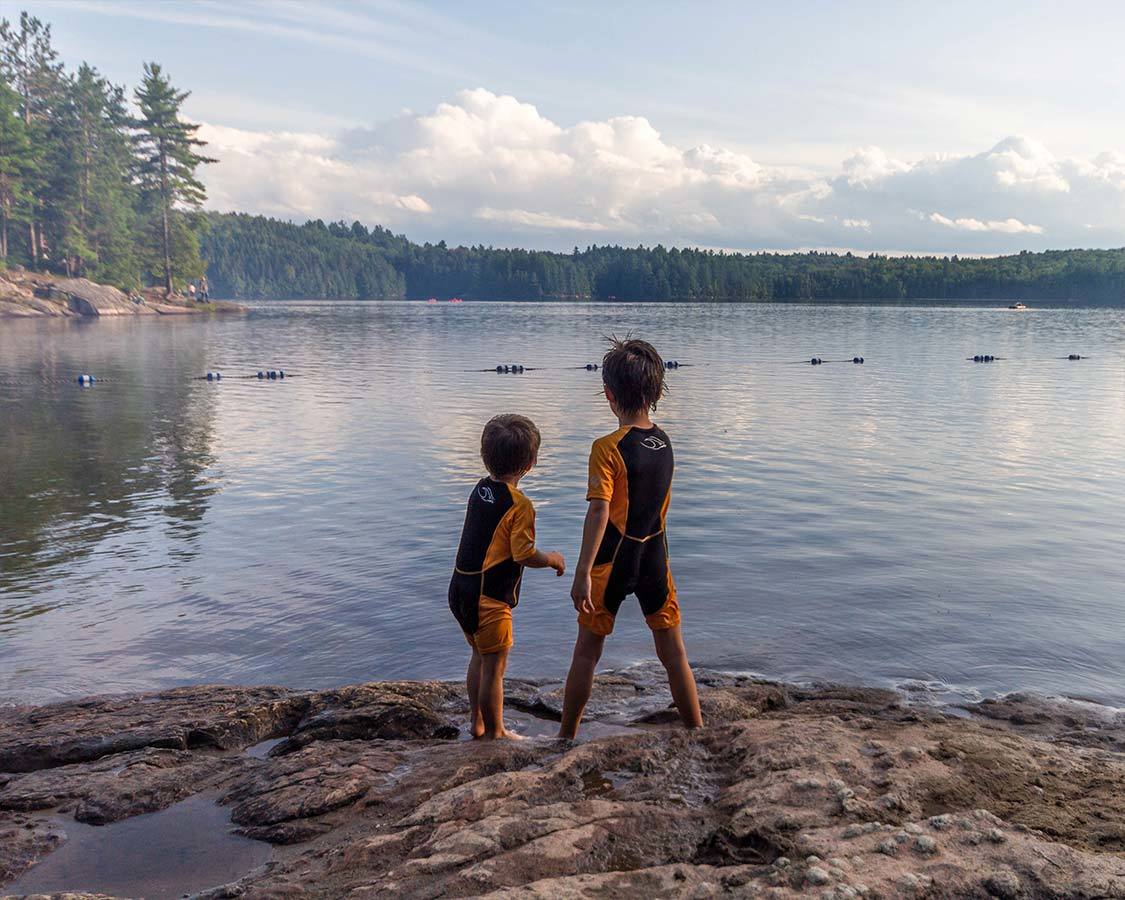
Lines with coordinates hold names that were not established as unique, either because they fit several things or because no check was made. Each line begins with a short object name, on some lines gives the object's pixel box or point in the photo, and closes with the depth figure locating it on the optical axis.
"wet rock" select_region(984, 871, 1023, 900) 3.33
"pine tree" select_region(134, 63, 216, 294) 105.62
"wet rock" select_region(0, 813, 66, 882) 4.26
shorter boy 5.51
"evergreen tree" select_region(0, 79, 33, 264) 84.00
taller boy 5.29
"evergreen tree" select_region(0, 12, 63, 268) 93.56
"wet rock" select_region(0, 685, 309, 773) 5.63
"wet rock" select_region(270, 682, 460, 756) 5.88
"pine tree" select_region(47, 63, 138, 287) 96.19
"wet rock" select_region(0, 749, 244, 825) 4.86
